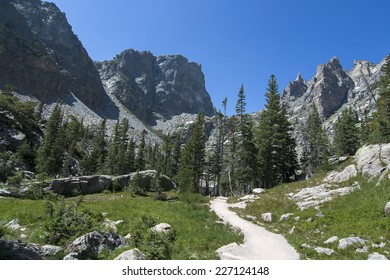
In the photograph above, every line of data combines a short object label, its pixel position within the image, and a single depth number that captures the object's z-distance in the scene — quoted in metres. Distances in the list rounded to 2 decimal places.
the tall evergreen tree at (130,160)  76.27
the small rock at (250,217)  23.35
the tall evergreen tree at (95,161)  68.81
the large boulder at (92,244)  11.39
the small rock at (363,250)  12.20
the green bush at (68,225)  13.26
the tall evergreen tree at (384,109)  30.02
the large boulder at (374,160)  24.73
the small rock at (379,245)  12.51
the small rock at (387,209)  15.92
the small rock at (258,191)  37.94
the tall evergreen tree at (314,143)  61.75
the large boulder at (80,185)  39.71
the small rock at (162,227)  16.14
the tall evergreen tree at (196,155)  60.62
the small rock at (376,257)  10.95
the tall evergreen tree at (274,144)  47.47
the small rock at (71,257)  10.45
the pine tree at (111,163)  71.69
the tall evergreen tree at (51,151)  53.41
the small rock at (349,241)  12.89
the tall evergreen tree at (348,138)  60.91
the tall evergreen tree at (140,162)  78.69
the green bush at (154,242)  10.84
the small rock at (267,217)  22.27
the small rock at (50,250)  11.20
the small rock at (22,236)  13.97
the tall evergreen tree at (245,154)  47.97
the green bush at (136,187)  42.94
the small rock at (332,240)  13.95
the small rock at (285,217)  21.49
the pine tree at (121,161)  71.94
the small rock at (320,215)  19.02
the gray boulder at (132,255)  10.22
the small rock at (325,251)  12.32
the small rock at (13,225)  15.88
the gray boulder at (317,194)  23.66
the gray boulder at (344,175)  28.27
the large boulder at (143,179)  47.88
